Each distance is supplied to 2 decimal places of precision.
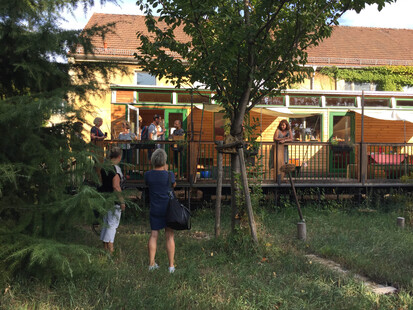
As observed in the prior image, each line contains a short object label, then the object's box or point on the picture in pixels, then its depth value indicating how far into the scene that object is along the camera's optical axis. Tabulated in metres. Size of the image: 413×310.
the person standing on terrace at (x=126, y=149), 8.85
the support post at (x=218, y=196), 5.62
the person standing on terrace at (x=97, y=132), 8.46
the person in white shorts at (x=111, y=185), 4.93
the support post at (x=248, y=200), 5.05
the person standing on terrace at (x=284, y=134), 9.32
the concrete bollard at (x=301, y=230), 6.34
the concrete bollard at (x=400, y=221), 7.35
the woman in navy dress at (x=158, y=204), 4.48
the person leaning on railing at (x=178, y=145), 8.77
